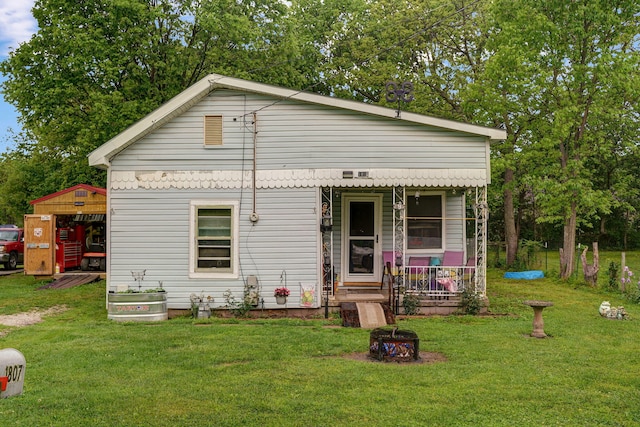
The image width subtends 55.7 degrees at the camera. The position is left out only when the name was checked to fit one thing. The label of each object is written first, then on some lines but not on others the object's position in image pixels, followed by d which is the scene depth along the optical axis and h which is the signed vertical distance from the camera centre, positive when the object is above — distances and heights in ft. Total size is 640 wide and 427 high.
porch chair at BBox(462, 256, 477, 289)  40.68 -2.22
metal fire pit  26.63 -4.78
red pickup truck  79.78 -1.06
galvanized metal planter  37.88 -4.27
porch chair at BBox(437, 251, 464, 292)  40.52 -2.50
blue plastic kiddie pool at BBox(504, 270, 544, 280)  66.08 -3.82
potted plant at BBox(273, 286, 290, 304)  39.11 -3.60
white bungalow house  39.58 +4.02
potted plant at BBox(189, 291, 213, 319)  38.81 -4.27
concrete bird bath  32.30 -4.42
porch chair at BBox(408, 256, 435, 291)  40.57 -2.31
